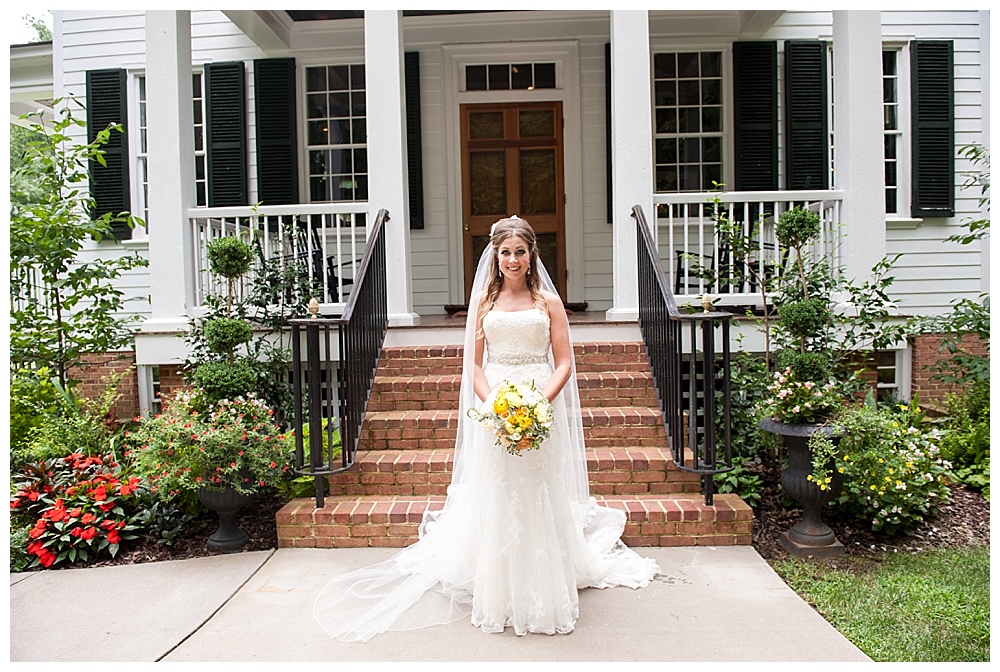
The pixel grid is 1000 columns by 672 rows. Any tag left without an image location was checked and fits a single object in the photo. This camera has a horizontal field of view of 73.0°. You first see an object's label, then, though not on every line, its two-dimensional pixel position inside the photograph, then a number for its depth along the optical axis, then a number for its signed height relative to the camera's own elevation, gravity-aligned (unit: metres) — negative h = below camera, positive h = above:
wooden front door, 7.96 +1.57
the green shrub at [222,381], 4.86 -0.49
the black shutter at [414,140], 7.66 +1.93
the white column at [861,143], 5.89 +1.38
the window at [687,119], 7.70 +2.10
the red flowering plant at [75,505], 4.08 -1.21
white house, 7.40 +2.10
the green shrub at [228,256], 5.12 +0.43
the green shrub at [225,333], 5.02 -0.15
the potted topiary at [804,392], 3.99 -0.56
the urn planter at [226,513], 4.11 -1.23
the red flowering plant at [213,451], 4.06 -0.85
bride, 3.04 -1.05
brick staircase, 3.99 -1.08
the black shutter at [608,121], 7.64 +2.08
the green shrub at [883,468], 3.94 -1.01
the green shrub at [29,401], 5.34 -0.68
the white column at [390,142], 5.78 +1.44
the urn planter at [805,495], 3.96 -1.15
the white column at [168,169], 5.96 +1.29
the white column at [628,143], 5.70 +1.37
